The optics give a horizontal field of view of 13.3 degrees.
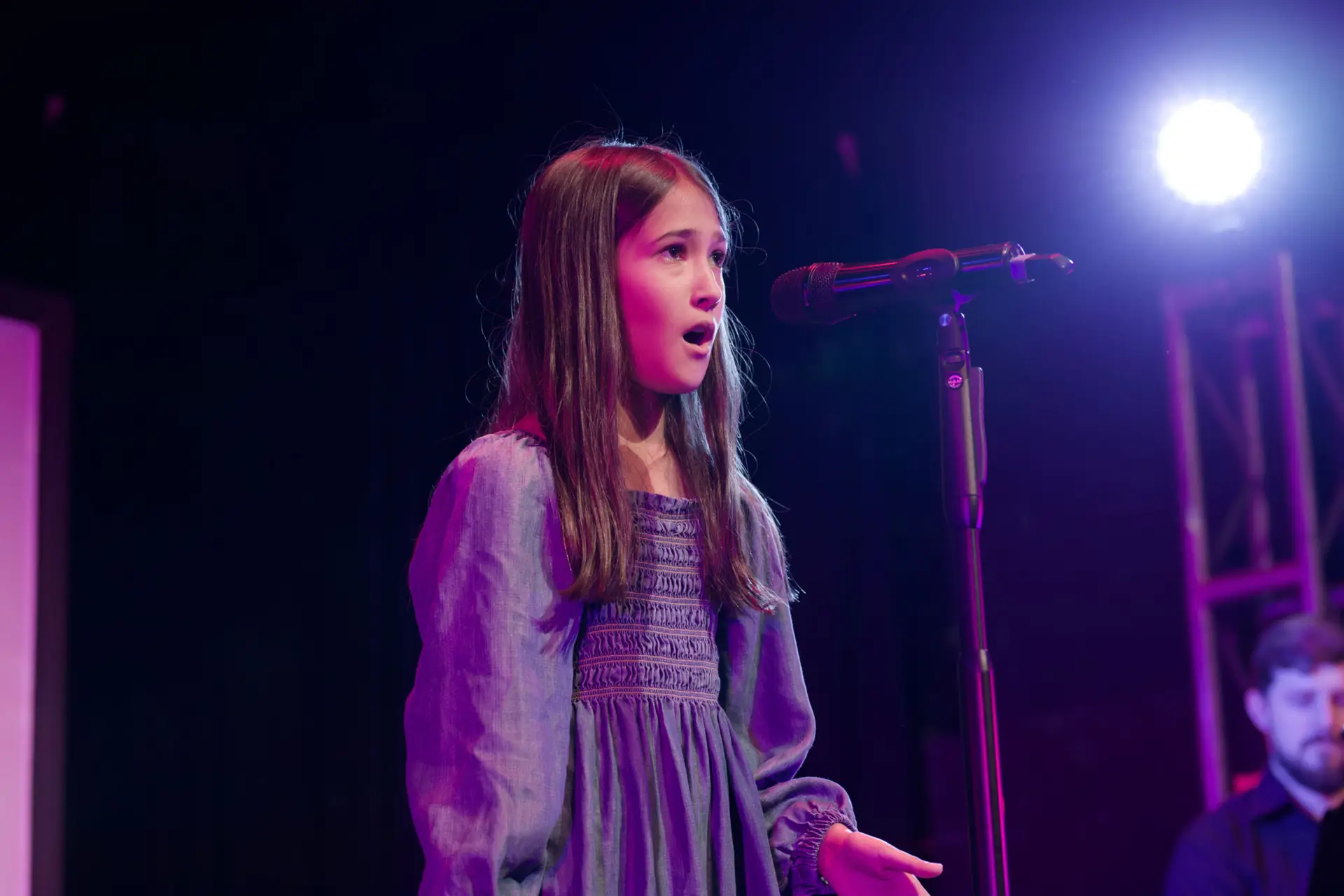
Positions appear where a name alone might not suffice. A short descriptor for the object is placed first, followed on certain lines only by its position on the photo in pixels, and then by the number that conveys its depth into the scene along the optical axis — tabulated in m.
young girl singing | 4.26
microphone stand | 4.31
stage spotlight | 5.86
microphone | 4.36
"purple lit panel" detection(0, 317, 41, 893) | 5.14
